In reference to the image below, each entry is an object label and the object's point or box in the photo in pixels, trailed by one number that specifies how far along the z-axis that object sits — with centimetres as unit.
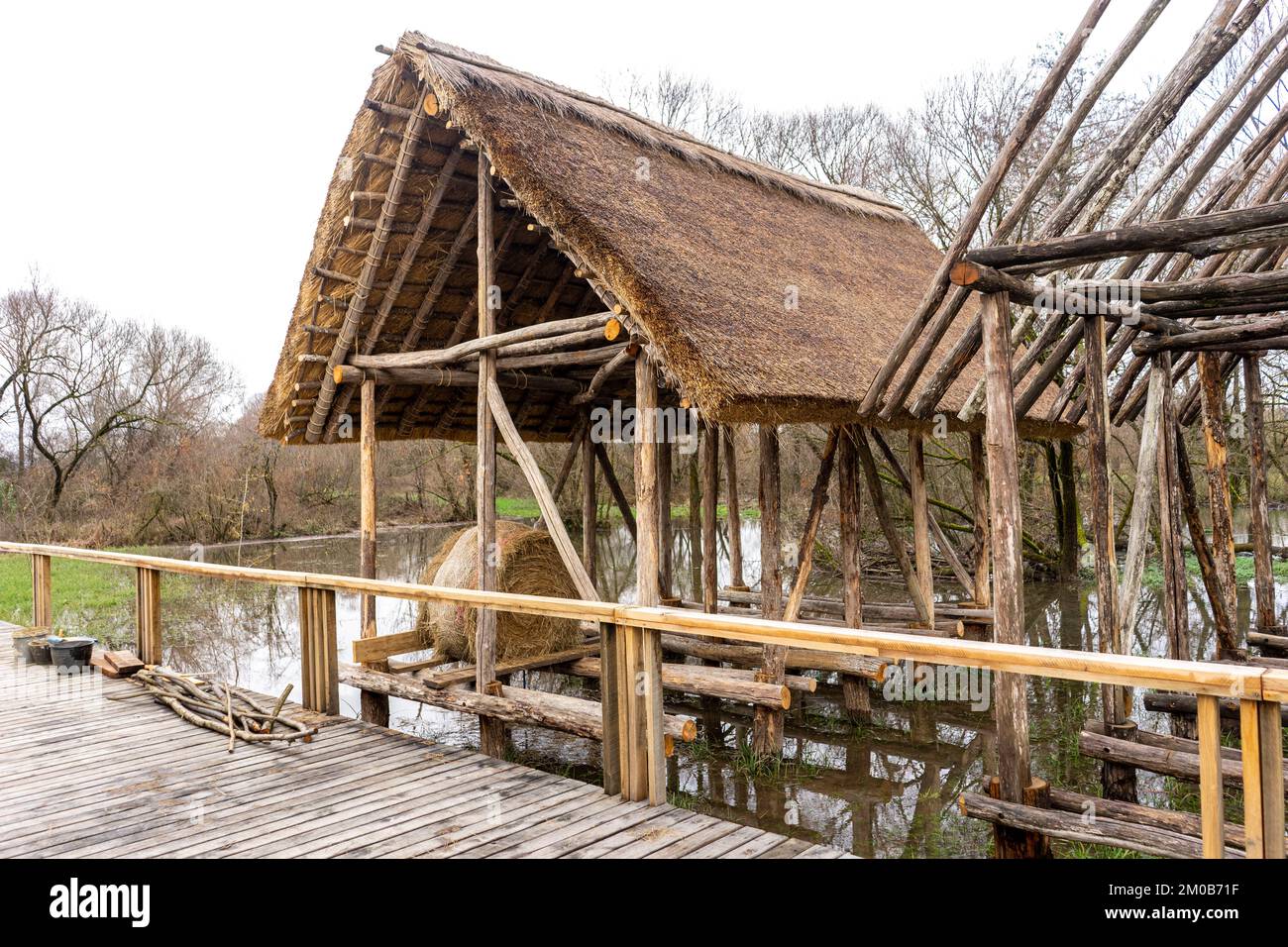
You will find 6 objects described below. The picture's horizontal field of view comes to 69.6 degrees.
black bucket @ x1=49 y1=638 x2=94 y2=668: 761
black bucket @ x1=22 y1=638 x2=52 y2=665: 793
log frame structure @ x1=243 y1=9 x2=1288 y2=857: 498
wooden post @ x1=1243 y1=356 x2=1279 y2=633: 822
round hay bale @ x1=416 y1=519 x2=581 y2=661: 816
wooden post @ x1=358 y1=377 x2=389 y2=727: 804
